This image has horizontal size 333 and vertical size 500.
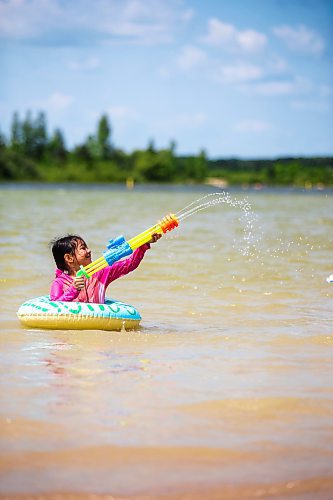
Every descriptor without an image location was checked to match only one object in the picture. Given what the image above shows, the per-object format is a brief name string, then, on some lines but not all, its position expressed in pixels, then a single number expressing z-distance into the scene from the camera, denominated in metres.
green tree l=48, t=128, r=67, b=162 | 160.62
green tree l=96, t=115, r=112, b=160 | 157.62
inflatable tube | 7.27
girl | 7.45
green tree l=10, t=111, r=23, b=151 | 156.38
